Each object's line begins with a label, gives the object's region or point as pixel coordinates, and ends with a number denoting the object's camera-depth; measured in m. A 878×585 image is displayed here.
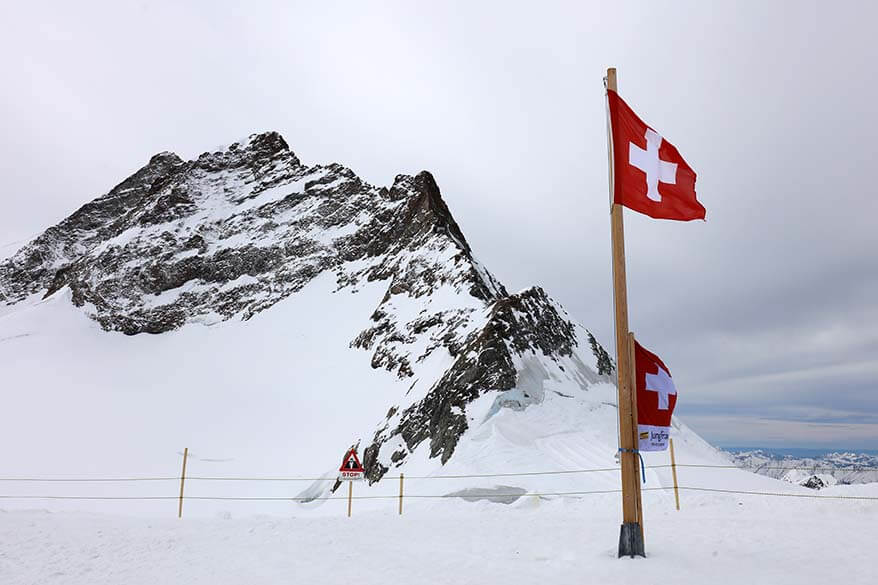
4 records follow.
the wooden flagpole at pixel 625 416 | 7.39
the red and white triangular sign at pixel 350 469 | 14.77
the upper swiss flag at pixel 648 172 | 8.27
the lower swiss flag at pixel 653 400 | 7.96
